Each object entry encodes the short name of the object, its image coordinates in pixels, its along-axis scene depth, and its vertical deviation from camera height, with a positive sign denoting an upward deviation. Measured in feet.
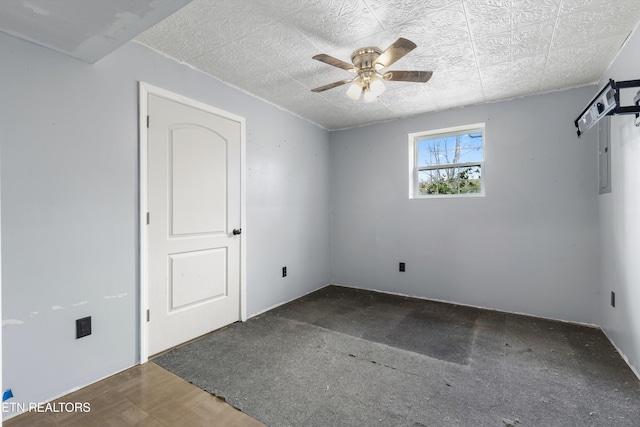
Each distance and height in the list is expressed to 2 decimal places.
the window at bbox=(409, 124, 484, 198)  11.62 +2.21
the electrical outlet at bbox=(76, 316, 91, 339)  6.26 -2.37
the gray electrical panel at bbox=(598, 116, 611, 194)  8.33 +1.79
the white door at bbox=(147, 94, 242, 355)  7.68 -0.16
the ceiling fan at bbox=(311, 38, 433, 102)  6.72 +3.43
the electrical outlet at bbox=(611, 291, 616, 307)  8.03 -2.30
